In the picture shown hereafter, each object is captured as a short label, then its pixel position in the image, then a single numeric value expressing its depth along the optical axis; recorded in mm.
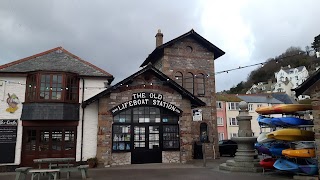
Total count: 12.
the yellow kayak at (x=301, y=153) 9531
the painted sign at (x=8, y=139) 13505
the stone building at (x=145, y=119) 14484
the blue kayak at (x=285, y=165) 9766
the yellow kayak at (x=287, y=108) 10870
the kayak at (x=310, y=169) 9312
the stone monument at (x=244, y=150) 11664
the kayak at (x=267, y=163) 11109
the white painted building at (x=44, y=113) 13688
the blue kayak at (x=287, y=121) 10883
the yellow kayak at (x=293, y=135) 10211
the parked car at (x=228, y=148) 22109
